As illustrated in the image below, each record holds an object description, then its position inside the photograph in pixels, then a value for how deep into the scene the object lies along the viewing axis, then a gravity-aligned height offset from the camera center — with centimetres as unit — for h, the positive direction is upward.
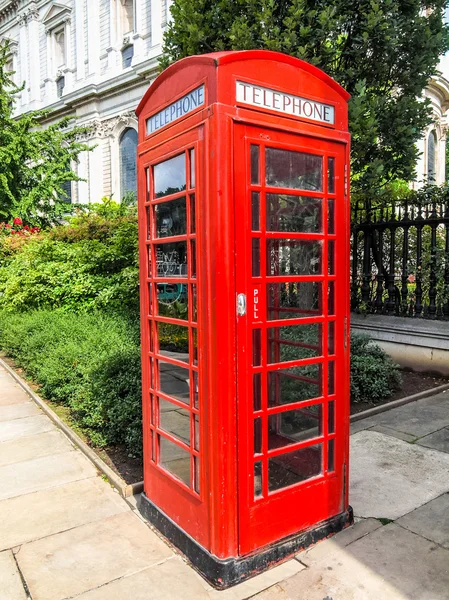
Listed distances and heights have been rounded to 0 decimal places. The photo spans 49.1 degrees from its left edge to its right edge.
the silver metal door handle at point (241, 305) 262 -19
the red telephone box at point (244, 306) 260 -21
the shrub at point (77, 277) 959 -7
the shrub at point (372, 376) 594 -133
